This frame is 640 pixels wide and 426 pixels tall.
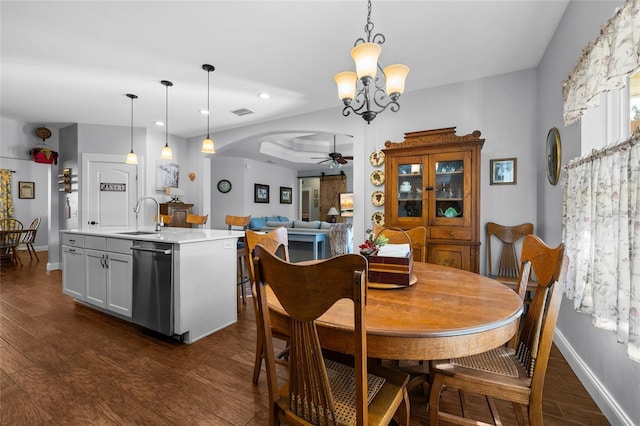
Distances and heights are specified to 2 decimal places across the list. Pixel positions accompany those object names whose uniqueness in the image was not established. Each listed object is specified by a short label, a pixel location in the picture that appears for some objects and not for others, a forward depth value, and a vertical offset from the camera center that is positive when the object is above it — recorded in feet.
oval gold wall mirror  8.09 +1.63
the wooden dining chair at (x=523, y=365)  3.45 -2.25
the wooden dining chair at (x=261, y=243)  5.84 -0.75
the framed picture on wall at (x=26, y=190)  22.18 +1.60
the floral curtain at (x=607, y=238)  4.06 -0.50
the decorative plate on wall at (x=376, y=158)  12.94 +2.39
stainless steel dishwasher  7.93 -2.19
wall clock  26.89 +2.26
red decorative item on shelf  17.48 +3.42
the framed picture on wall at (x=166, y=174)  19.03 +2.45
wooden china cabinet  9.89 +0.71
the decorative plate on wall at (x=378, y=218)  12.85 -0.36
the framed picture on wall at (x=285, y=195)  31.91 +1.70
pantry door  17.10 +1.21
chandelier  5.72 +2.97
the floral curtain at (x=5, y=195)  20.54 +1.09
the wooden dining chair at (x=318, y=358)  2.50 -1.51
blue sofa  17.63 -1.98
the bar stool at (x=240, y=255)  11.58 -1.80
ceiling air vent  14.77 +5.19
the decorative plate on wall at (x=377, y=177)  12.89 +1.50
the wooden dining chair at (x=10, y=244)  17.49 -2.10
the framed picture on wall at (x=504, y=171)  10.59 +1.47
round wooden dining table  3.02 -1.28
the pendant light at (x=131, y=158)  12.88 +2.35
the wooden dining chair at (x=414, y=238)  7.84 -0.78
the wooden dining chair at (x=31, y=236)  19.42 -1.82
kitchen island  7.92 -2.11
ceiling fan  21.34 +3.96
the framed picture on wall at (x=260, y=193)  28.27 +1.69
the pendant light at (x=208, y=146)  11.28 +2.55
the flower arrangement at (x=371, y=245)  4.85 -0.62
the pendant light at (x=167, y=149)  11.58 +2.59
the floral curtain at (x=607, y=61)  4.33 +2.65
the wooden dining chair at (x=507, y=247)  10.24 -1.39
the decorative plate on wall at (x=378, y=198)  12.85 +0.55
